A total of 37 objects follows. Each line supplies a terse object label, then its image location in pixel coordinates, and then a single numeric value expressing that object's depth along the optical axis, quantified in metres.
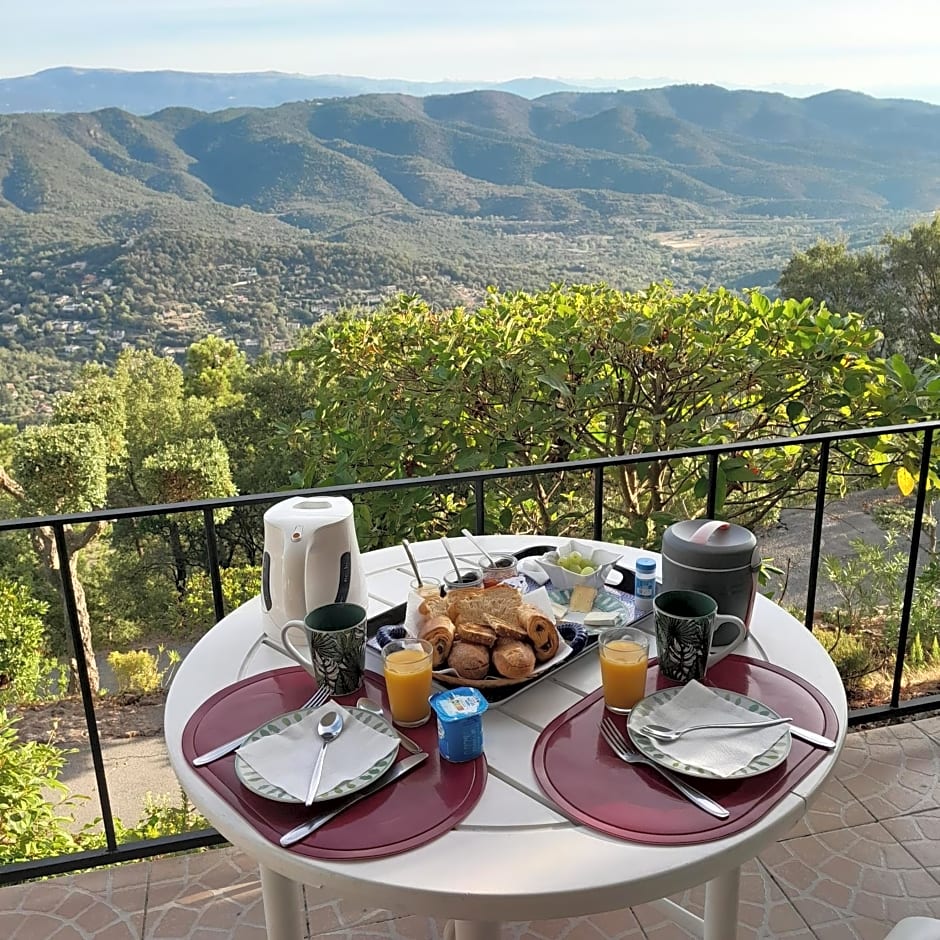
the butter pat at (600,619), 1.18
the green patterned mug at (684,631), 1.03
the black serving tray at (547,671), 1.03
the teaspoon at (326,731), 0.88
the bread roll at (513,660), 1.02
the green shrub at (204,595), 8.92
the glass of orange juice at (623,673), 1.00
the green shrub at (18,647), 7.51
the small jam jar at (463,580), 1.23
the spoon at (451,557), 1.27
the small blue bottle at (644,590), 1.23
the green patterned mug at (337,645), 1.02
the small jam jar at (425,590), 1.16
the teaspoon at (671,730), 0.94
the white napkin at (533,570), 1.30
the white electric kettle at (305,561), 1.14
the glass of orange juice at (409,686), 0.97
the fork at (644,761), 0.85
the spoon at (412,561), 1.23
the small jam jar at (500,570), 1.25
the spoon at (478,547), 1.38
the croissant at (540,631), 1.07
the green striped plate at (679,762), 0.89
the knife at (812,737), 0.94
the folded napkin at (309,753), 0.88
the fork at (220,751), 0.93
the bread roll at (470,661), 1.03
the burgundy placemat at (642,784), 0.83
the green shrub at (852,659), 3.54
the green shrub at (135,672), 8.53
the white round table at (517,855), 0.76
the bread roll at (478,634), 1.04
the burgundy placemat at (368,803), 0.81
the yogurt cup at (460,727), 0.90
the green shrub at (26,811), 2.85
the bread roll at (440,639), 1.05
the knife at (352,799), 0.82
